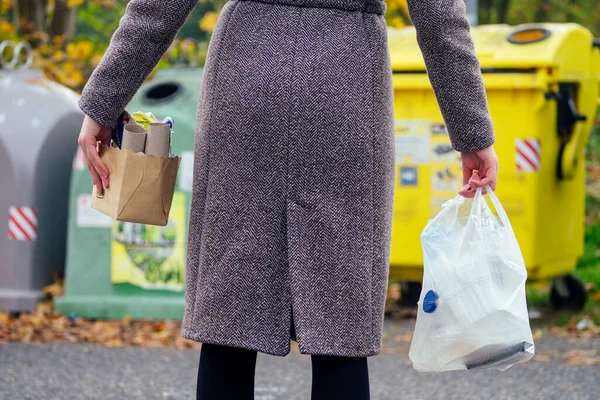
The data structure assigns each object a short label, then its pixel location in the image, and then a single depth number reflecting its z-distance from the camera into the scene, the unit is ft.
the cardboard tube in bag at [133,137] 10.91
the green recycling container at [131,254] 30.50
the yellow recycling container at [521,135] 29.23
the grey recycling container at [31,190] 31.55
